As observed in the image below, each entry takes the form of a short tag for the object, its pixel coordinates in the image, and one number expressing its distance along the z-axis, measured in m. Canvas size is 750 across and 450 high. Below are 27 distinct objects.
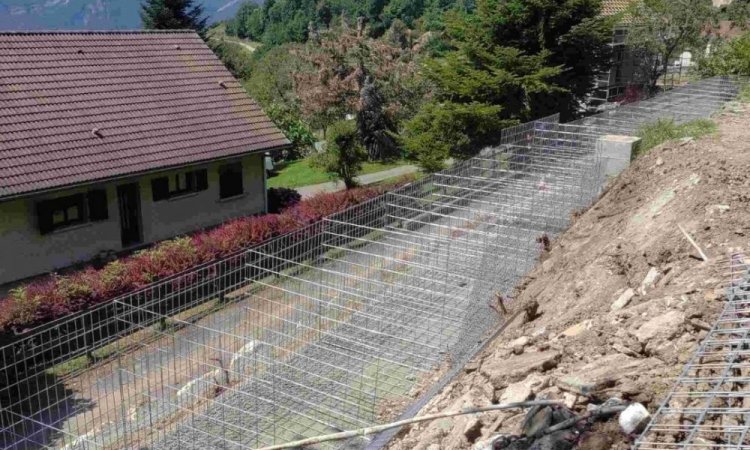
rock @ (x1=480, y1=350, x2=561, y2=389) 5.87
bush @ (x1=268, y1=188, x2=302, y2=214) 19.12
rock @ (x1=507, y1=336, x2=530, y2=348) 6.93
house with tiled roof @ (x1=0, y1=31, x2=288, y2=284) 13.56
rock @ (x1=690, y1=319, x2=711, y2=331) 5.25
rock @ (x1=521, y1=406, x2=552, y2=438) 4.66
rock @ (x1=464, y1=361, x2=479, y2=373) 7.14
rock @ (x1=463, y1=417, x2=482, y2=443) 5.26
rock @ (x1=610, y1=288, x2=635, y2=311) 6.95
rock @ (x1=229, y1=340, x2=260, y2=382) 8.62
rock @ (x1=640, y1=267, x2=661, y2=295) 7.13
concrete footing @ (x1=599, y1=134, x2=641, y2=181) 13.07
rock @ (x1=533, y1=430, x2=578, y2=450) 4.40
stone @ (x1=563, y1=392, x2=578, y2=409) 4.93
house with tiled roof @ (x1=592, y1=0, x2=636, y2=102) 27.70
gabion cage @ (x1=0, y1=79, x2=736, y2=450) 7.96
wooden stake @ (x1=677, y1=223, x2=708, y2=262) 7.02
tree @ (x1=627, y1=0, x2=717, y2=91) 24.41
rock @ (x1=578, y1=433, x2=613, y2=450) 4.35
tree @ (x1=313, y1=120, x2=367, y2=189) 19.80
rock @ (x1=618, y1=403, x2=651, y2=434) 4.40
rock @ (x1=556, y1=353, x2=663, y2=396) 5.01
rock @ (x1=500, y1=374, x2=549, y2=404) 5.34
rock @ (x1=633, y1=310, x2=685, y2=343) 5.43
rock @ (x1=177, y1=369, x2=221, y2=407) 8.29
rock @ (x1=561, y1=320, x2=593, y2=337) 6.47
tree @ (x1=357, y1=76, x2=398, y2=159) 29.09
